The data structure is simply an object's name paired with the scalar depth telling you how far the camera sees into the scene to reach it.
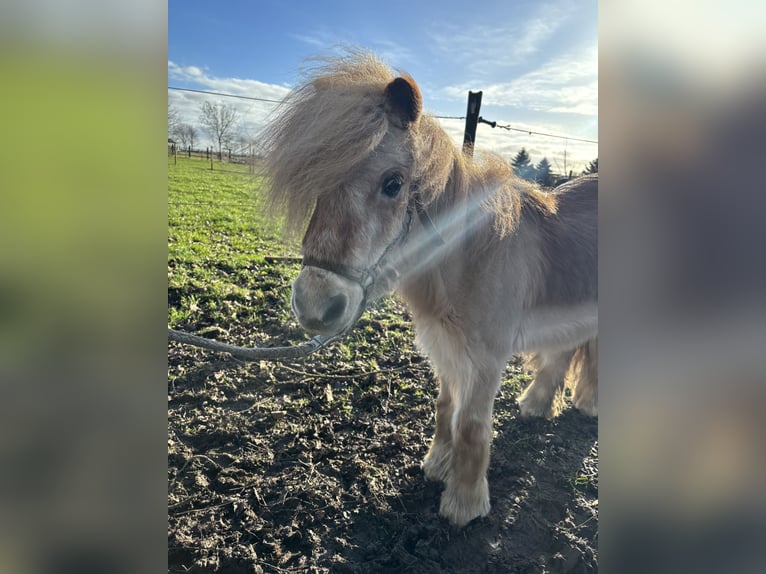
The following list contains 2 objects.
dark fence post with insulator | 5.36
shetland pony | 1.84
